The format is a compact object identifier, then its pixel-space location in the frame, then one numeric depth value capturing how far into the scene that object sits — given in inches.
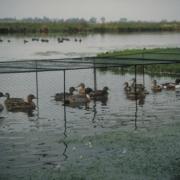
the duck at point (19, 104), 852.6
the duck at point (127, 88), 987.3
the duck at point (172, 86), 1029.2
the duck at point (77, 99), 914.7
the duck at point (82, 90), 946.7
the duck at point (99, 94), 939.3
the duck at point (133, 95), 940.3
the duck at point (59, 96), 911.7
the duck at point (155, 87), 1029.8
